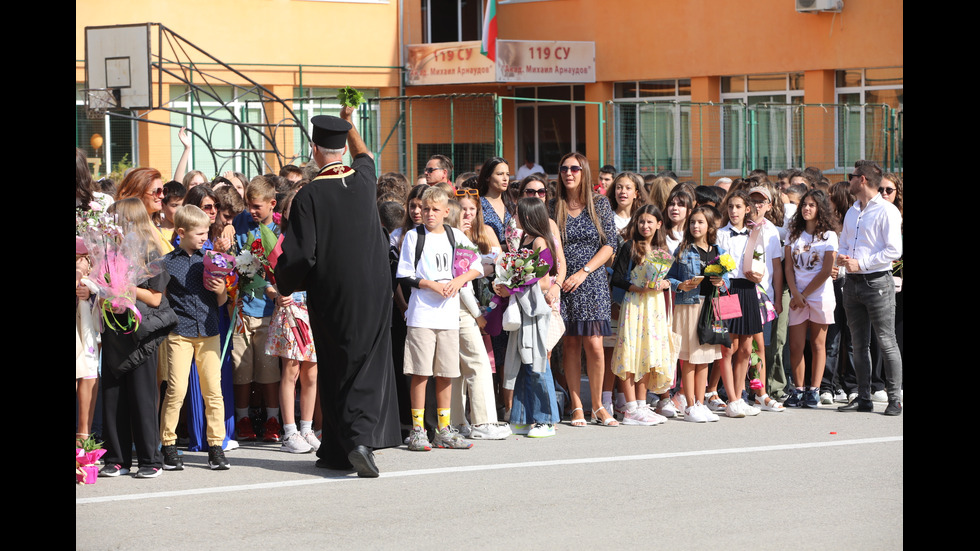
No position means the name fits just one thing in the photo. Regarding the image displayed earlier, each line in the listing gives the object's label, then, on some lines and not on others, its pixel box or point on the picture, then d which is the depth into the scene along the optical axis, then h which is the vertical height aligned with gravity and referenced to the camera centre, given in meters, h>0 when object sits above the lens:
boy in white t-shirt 16.30 -0.46
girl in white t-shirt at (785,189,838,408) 19.81 -0.34
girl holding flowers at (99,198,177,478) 14.49 -0.69
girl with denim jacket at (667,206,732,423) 18.55 -0.39
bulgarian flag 49.94 +4.46
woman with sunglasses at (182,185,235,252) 17.36 +0.31
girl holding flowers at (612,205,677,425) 18.16 -0.53
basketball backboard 41.72 +3.30
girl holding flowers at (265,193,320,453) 16.05 -0.70
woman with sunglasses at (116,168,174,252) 17.25 +0.43
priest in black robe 14.48 -0.27
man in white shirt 18.92 -0.25
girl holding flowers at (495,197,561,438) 17.36 -0.71
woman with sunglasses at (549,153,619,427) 18.03 -0.22
